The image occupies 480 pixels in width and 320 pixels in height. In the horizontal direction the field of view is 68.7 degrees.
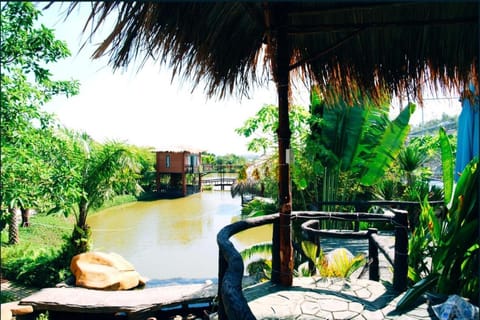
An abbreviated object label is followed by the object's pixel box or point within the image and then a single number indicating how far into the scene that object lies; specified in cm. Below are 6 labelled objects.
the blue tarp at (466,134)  310
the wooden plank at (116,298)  520
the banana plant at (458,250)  206
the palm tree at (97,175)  764
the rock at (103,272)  654
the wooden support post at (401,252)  251
